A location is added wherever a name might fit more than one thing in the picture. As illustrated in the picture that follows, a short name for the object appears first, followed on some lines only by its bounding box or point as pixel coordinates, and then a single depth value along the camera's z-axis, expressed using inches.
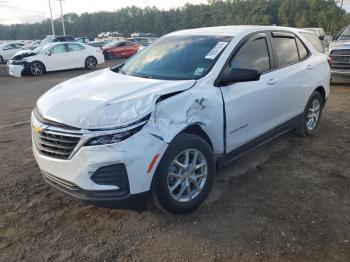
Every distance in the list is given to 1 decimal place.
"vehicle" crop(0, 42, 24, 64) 914.7
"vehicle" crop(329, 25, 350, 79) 375.0
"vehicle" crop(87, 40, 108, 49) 1092.4
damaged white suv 115.7
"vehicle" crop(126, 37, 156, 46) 1302.4
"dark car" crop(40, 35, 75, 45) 989.2
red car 995.3
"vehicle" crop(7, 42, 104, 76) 628.7
